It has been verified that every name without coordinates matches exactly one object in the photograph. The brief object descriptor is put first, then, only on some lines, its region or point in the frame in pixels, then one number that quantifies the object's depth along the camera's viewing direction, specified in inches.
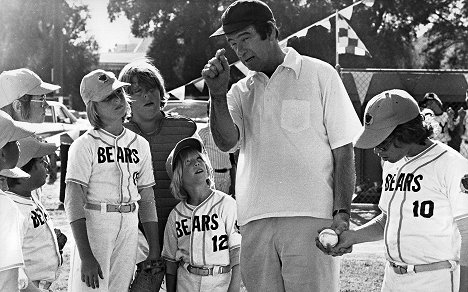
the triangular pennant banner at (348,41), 510.6
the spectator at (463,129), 521.1
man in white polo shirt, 146.9
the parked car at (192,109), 605.5
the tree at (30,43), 1831.9
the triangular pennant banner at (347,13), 519.8
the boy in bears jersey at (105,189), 173.8
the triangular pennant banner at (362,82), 533.6
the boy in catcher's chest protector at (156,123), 193.9
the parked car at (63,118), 552.1
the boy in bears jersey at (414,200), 149.3
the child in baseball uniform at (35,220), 174.4
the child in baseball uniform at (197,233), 193.9
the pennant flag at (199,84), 543.6
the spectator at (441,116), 430.0
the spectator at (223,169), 295.6
